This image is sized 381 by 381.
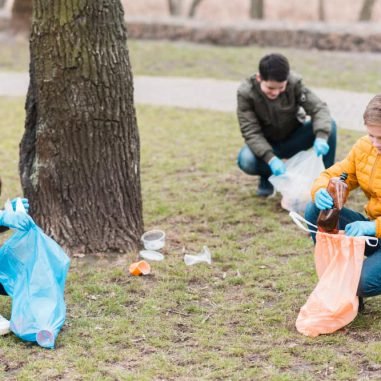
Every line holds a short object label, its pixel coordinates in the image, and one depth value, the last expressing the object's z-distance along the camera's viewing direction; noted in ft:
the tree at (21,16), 45.78
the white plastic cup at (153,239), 16.60
